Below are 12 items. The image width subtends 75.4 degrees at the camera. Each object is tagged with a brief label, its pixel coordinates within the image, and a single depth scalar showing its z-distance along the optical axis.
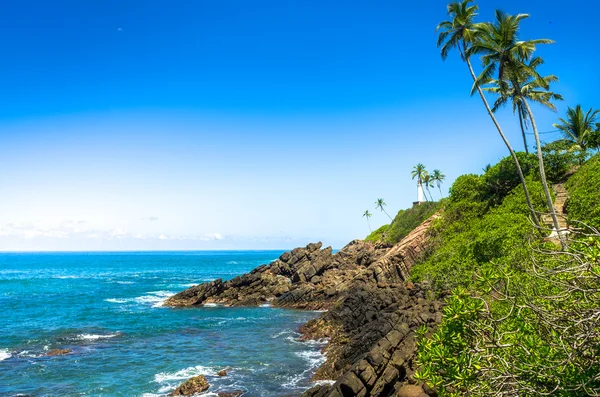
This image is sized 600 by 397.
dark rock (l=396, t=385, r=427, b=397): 14.29
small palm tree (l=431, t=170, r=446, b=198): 105.04
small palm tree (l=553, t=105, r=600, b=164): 46.81
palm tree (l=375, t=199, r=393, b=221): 131.38
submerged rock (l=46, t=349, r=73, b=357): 30.67
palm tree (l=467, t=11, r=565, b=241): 28.20
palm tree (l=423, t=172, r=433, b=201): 100.81
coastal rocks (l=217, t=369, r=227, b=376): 25.25
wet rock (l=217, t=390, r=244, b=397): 21.62
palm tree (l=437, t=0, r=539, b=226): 30.69
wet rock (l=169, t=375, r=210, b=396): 22.03
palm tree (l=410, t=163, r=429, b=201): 101.00
